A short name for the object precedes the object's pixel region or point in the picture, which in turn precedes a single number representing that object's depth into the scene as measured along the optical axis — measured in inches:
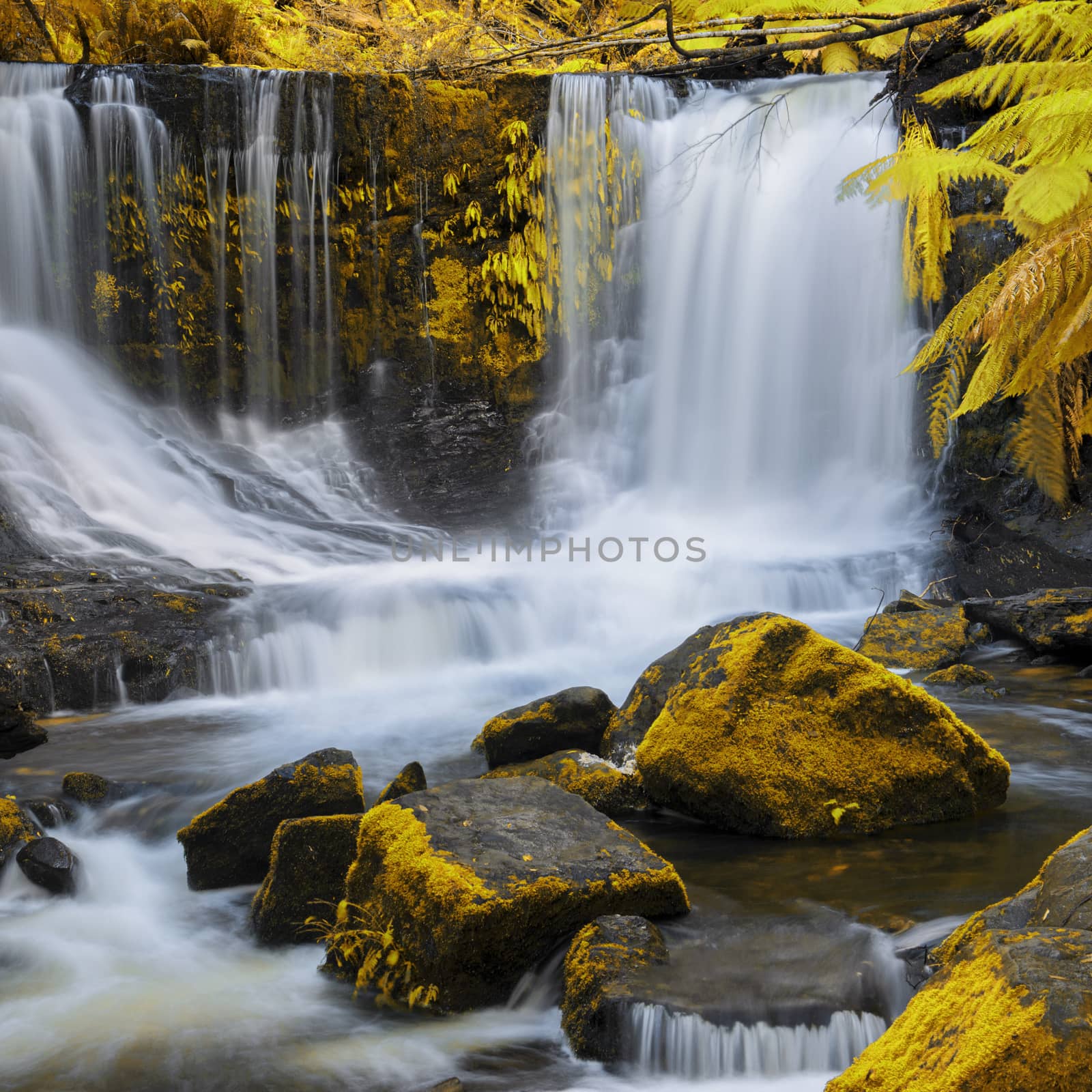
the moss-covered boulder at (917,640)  264.7
